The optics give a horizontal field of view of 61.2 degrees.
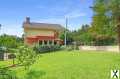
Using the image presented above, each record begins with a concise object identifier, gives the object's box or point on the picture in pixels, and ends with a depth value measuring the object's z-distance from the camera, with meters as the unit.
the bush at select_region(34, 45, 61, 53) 16.09
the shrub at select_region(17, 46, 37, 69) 6.58
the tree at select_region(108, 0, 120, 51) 9.48
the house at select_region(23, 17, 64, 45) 20.86
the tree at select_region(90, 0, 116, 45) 10.18
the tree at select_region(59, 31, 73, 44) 24.13
